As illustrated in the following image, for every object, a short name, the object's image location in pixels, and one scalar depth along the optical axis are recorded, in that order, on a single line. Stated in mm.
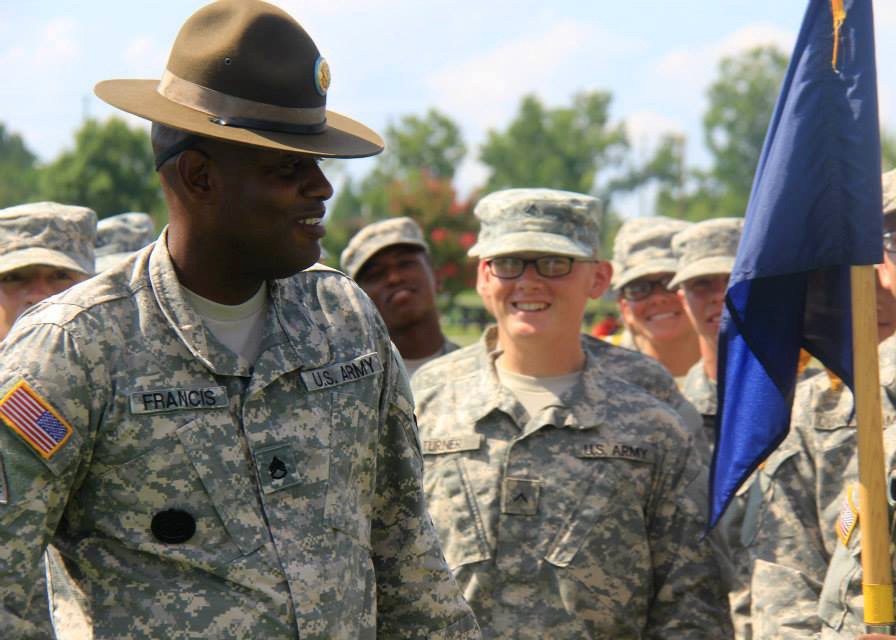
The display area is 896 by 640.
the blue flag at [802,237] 4203
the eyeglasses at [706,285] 6961
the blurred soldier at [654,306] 7801
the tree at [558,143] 91375
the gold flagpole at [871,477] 3719
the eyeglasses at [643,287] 7891
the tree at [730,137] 93438
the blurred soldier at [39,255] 5691
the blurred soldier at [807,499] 4387
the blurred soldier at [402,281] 7051
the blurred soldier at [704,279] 6840
